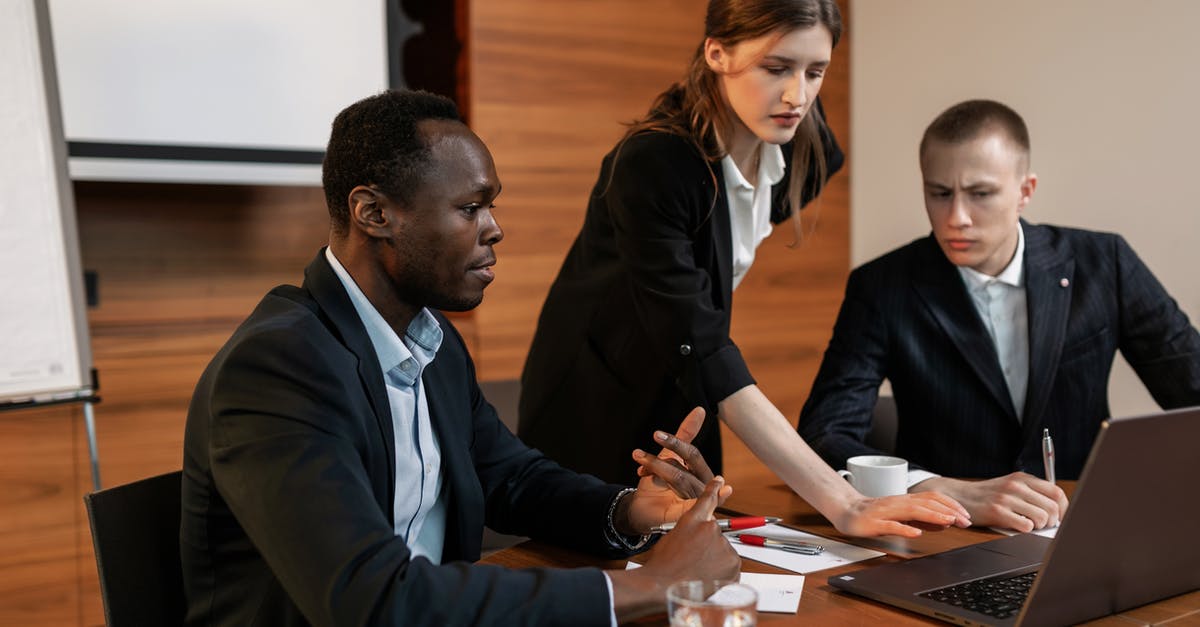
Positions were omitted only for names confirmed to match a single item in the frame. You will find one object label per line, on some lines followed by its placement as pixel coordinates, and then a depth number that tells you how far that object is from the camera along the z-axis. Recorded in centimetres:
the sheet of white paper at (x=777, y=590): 111
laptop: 92
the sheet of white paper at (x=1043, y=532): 137
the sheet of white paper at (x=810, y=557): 126
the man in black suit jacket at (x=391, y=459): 99
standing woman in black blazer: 156
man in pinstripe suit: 198
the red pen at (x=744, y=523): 137
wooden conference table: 106
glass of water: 89
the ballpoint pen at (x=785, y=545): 133
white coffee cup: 147
